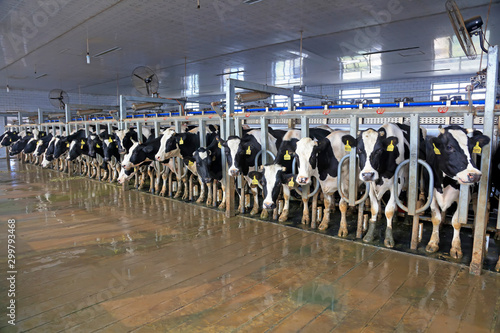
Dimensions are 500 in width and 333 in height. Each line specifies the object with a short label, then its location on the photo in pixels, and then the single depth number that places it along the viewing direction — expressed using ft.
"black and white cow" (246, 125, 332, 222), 17.43
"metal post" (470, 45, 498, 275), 11.86
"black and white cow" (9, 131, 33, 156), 47.93
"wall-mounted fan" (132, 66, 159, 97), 31.14
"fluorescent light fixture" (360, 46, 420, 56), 37.78
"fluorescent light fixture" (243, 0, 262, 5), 23.91
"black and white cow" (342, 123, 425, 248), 14.51
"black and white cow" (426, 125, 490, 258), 12.13
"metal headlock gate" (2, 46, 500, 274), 12.19
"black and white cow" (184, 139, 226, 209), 21.21
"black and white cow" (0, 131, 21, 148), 52.80
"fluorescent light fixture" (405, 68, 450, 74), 52.56
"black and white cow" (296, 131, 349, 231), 16.55
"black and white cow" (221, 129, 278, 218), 19.35
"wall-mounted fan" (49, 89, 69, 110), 45.91
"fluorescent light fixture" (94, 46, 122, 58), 38.32
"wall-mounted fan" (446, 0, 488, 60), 11.62
